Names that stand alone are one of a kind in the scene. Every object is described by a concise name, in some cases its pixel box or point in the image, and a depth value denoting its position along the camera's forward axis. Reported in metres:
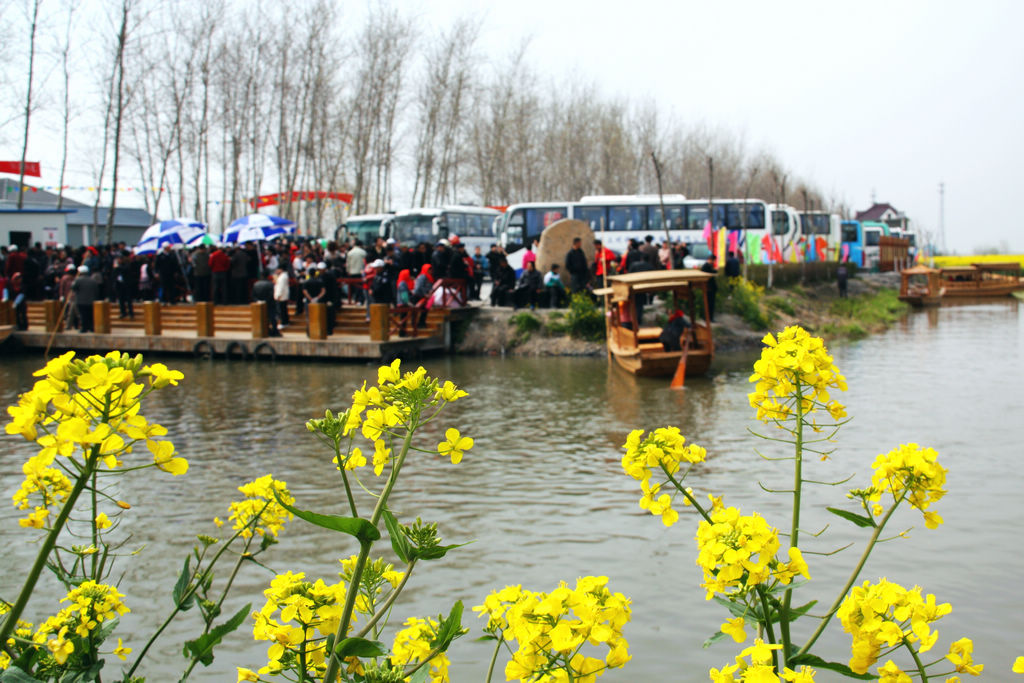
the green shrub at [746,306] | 24.42
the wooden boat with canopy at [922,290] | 39.53
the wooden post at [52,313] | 23.44
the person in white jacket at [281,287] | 20.83
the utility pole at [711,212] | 31.14
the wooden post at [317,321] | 20.16
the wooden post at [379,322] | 19.44
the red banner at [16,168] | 43.81
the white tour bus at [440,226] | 38.84
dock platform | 19.78
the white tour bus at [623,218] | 36.34
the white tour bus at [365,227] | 40.78
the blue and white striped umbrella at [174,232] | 23.34
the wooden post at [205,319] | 21.53
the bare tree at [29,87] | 30.88
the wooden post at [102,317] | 22.72
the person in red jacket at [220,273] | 22.43
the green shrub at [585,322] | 21.83
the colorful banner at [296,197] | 45.72
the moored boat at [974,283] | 46.78
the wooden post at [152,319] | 22.39
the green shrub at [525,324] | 22.05
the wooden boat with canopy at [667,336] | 16.77
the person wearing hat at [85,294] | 22.44
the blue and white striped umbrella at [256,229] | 23.53
